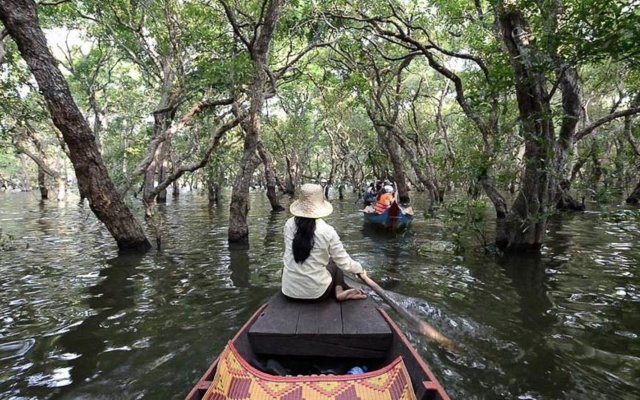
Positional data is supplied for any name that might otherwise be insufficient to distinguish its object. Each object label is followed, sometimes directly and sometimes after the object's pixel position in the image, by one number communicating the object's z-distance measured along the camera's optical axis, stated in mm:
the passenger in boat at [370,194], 18745
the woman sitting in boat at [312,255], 4168
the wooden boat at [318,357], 2711
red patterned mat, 2689
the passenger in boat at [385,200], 12883
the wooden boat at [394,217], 12078
